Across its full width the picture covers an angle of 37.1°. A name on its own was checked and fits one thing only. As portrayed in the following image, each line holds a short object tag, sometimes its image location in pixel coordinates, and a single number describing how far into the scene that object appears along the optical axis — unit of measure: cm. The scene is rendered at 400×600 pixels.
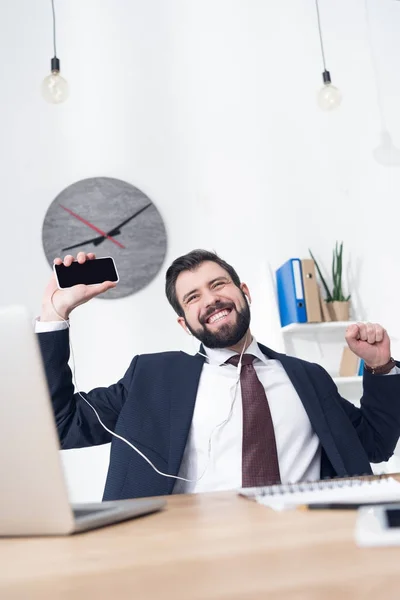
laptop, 61
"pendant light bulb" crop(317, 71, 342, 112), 309
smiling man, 157
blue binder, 295
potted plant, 310
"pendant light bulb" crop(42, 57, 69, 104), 283
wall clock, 307
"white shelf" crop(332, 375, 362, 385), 292
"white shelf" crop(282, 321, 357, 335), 297
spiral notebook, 73
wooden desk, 39
